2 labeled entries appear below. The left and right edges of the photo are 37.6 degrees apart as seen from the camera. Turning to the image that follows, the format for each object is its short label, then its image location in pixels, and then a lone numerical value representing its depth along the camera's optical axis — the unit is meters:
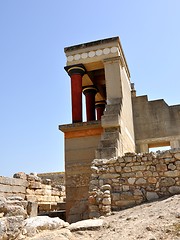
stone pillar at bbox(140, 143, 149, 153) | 13.12
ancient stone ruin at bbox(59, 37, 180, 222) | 6.61
